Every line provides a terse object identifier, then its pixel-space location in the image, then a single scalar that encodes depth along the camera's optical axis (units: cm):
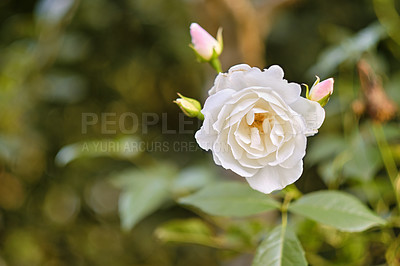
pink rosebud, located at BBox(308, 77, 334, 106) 83
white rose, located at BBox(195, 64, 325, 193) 82
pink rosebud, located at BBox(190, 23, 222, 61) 87
